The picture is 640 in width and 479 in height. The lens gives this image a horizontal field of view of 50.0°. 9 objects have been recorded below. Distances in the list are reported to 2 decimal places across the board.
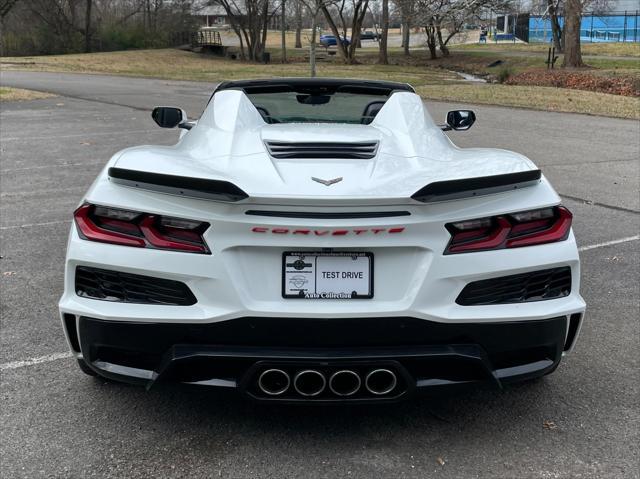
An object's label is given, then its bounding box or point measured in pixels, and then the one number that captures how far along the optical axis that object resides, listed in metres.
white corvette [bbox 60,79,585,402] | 2.56
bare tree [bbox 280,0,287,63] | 55.90
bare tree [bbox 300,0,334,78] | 29.06
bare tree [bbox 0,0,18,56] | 60.29
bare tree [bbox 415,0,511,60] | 34.66
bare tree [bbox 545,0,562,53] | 33.47
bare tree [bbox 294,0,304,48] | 66.42
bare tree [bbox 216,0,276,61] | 57.88
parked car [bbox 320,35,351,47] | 89.59
